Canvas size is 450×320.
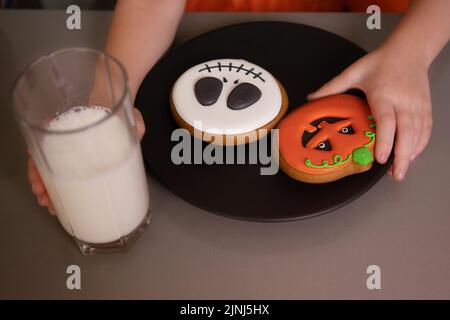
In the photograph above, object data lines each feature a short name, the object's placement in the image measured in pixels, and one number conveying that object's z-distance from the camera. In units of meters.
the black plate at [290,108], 0.54
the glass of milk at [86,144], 0.43
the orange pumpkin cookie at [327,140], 0.54
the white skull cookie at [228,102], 0.58
